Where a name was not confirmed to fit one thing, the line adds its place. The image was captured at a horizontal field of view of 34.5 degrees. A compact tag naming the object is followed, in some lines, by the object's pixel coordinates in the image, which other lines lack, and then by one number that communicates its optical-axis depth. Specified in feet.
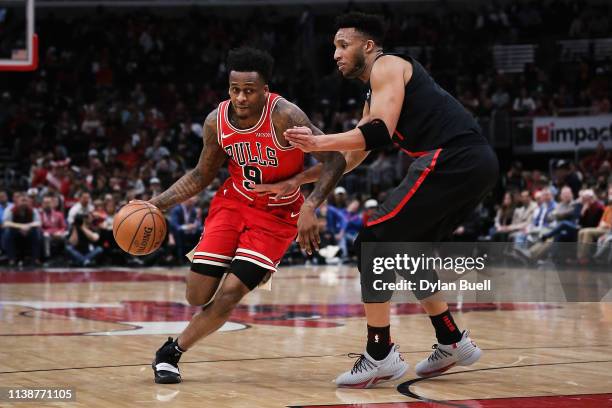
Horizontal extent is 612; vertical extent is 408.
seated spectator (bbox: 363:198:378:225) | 61.36
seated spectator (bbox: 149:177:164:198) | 58.94
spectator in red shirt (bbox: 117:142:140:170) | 73.05
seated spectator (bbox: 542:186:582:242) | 53.01
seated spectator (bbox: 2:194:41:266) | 55.72
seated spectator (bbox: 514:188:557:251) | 54.54
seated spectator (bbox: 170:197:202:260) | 59.21
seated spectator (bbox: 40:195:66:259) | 57.62
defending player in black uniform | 17.32
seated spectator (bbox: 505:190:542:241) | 56.02
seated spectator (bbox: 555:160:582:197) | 60.90
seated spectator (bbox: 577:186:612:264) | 50.90
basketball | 19.12
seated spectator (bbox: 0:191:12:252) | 56.70
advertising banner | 69.26
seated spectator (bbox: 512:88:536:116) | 77.20
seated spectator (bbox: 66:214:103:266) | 56.70
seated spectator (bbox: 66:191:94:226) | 57.26
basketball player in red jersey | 18.51
